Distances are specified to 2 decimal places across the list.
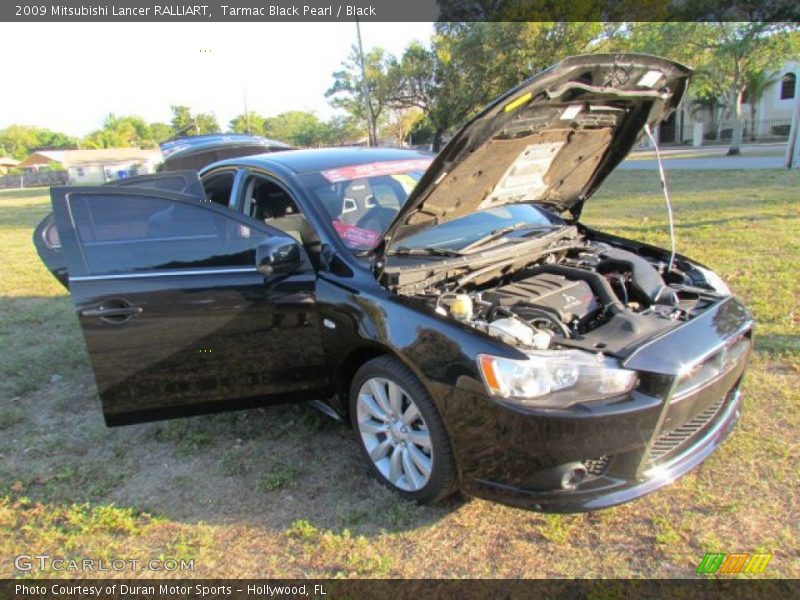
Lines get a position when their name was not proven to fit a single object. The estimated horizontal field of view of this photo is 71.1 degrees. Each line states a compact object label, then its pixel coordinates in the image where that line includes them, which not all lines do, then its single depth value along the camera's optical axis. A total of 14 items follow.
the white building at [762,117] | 34.75
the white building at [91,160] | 69.54
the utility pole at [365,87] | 27.59
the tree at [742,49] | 20.14
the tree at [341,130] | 45.62
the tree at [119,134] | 99.06
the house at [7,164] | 88.69
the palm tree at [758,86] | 32.19
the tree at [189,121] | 78.25
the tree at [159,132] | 106.65
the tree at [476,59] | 25.42
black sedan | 2.29
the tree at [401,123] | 40.35
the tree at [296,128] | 66.19
